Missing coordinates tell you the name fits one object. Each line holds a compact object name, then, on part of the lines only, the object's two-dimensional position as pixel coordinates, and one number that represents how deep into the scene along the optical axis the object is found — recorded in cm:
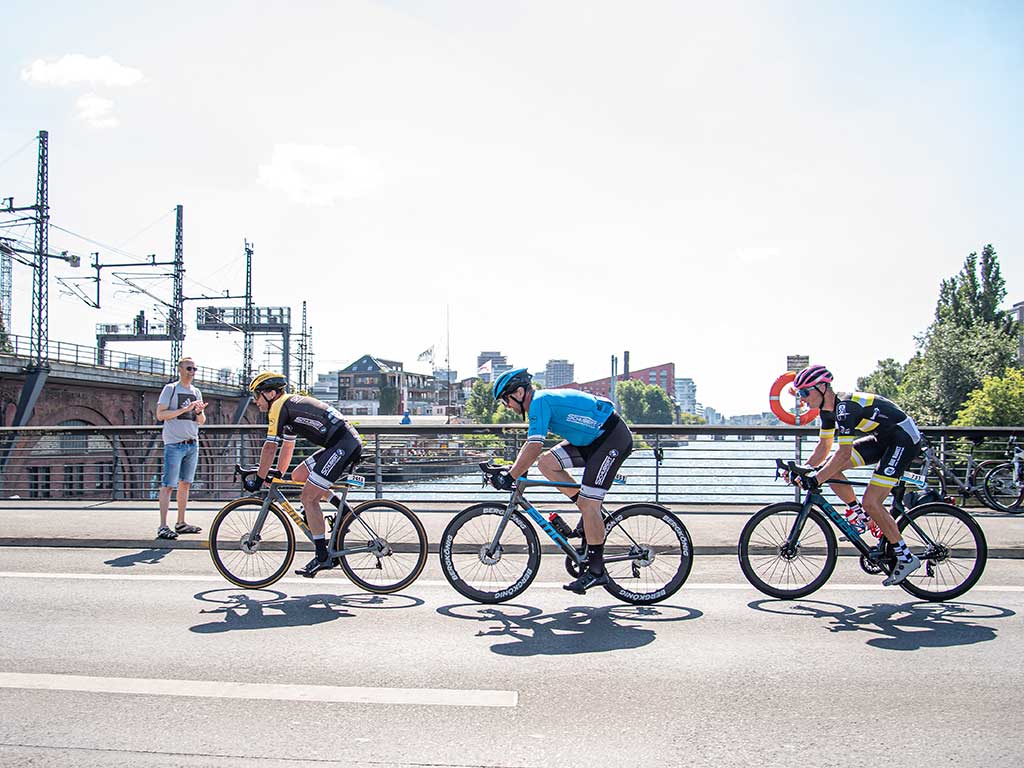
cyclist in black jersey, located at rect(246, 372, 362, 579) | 710
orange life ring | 1357
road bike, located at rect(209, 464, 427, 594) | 702
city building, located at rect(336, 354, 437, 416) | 16200
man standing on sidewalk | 978
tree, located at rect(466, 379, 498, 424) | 14100
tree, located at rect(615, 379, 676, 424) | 19701
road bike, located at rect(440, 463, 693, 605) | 665
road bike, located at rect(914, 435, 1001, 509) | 1242
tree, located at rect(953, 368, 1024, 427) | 5450
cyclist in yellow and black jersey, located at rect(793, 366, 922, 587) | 675
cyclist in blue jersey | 654
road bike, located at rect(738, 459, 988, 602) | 673
